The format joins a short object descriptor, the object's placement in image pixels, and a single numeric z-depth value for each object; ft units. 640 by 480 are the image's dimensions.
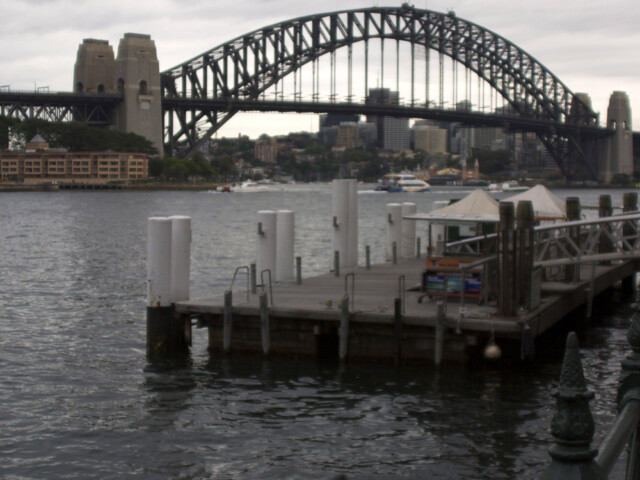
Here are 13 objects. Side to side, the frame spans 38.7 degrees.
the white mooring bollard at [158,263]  49.32
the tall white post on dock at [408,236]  82.12
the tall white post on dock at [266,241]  59.21
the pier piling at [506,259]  45.24
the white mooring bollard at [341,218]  70.38
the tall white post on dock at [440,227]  80.47
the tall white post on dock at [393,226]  80.28
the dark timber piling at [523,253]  45.80
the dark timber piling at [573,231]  63.10
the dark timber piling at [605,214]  73.70
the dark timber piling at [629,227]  75.61
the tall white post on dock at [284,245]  61.93
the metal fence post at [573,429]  8.53
